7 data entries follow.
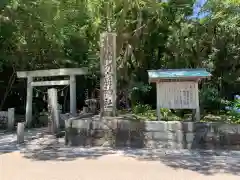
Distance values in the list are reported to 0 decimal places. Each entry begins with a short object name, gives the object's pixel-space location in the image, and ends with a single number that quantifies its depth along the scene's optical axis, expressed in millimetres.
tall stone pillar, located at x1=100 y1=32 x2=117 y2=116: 9414
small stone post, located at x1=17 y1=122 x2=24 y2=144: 9164
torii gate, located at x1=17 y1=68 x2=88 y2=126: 12211
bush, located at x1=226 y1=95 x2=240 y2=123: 8844
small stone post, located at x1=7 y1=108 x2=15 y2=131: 12534
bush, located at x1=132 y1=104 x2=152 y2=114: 12000
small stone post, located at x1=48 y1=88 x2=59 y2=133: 10789
